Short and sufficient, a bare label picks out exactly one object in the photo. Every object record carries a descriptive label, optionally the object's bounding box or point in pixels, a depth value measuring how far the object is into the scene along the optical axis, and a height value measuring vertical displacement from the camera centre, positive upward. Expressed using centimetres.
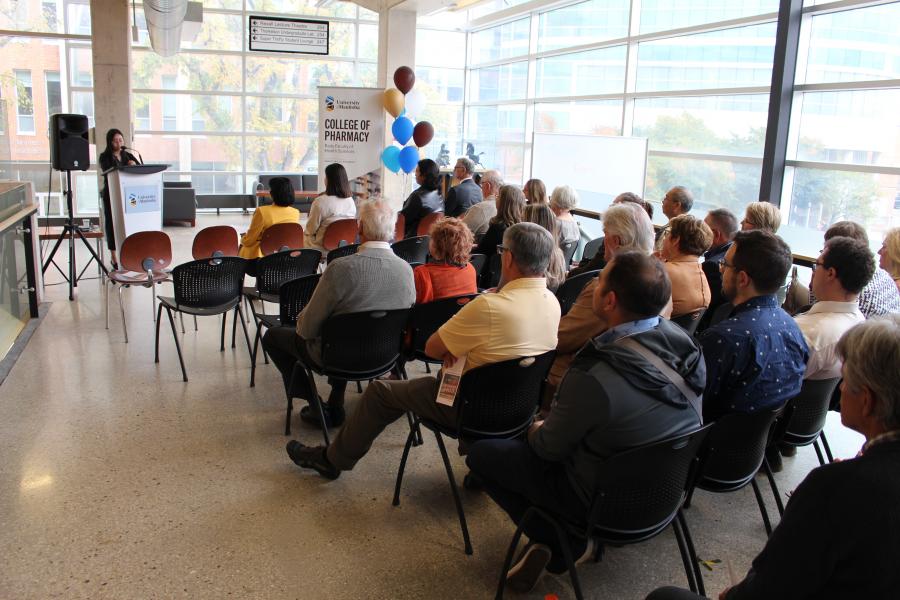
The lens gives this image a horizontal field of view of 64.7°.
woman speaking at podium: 771 +5
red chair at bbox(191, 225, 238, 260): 559 -62
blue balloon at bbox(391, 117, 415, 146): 993 +57
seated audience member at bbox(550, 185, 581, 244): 553 -24
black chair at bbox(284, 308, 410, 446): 330 -83
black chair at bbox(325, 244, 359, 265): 500 -58
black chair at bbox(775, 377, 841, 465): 276 -89
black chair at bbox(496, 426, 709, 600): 200 -93
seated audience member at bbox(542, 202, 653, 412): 302 -65
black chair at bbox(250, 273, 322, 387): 393 -72
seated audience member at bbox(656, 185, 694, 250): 518 -15
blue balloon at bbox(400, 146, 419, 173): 985 +17
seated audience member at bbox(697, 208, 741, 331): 416 -38
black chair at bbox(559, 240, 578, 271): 535 -54
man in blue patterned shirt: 247 -55
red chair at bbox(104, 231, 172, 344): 515 -73
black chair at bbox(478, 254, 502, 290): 521 -73
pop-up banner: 923 +48
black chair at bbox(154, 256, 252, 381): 445 -78
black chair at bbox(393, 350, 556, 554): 267 -88
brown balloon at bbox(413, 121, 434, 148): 1017 +53
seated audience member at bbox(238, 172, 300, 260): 577 -40
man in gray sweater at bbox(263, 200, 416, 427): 334 -54
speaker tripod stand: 654 -74
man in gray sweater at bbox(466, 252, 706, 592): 203 -63
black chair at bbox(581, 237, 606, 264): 579 -57
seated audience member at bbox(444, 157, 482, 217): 698 -24
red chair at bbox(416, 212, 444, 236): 707 -51
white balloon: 1012 +96
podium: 680 -36
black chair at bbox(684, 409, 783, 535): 237 -91
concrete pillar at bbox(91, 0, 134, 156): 999 +131
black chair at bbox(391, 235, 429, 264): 536 -59
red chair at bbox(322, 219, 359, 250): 614 -55
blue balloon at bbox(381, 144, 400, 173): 987 +17
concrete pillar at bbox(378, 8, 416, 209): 1080 +191
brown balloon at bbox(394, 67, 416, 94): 991 +126
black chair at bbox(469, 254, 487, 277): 496 -61
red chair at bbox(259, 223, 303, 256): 567 -58
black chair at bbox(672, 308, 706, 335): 355 -69
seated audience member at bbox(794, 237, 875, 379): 277 -45
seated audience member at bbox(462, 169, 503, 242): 606 -37
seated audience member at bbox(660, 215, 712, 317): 351 -40
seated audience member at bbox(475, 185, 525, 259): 517 -27
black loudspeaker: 707 +14
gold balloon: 960 +91
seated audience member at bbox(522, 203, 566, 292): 432 -25
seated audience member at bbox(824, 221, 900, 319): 330 -50
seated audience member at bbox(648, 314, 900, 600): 127 -59
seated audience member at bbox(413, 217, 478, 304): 358 -48
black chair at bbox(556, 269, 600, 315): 395 -62
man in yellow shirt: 265 -59
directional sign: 1144 +208
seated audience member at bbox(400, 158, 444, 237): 717 -27
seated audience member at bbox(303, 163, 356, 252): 620 -34
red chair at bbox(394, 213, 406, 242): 738 -58
